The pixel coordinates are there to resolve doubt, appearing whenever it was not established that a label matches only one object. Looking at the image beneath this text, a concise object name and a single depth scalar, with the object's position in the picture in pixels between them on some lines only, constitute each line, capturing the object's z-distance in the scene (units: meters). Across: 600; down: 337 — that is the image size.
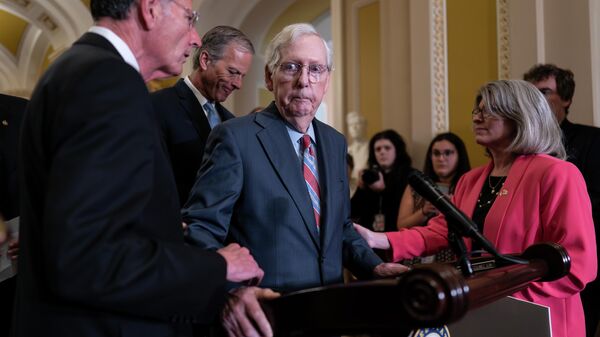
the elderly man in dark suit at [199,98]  2.27
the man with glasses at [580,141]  2.82
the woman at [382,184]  4.26
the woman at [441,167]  3.90
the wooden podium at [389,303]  0.90
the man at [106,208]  0.91
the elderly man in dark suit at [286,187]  1.57
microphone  1.27
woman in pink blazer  1.86
